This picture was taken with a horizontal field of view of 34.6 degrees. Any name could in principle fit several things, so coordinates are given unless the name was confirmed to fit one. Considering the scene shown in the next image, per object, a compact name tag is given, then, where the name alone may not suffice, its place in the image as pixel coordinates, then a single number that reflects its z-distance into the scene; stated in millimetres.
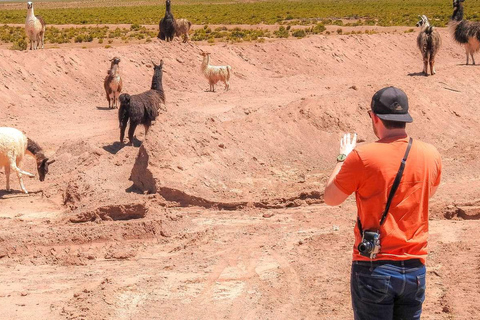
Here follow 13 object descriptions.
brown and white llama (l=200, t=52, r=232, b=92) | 24297
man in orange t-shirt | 4883
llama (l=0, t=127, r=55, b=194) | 13695
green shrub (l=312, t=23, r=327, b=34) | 46906
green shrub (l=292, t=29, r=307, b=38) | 42806
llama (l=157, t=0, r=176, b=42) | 30298
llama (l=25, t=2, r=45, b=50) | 26325
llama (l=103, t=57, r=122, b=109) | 20812
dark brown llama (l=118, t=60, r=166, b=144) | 15938
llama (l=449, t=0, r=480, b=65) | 27078
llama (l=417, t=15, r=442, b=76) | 24078
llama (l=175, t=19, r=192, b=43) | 31578
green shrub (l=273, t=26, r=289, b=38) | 43600
